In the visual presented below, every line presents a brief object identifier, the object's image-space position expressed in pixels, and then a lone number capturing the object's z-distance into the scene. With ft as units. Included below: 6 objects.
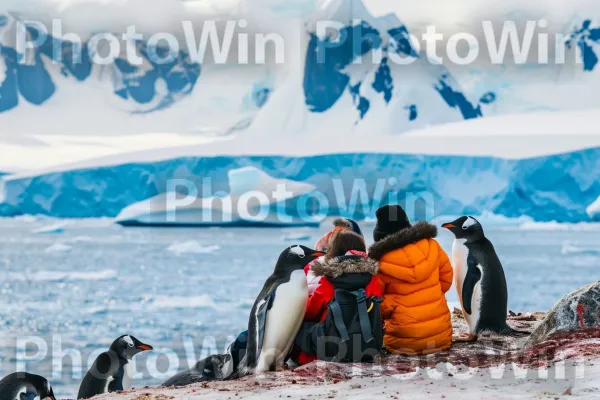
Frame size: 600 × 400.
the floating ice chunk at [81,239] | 296.90
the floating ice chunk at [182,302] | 111.86
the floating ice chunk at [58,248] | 254.94
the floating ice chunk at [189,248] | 237.59
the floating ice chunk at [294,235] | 227.87
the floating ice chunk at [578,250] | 210.77
